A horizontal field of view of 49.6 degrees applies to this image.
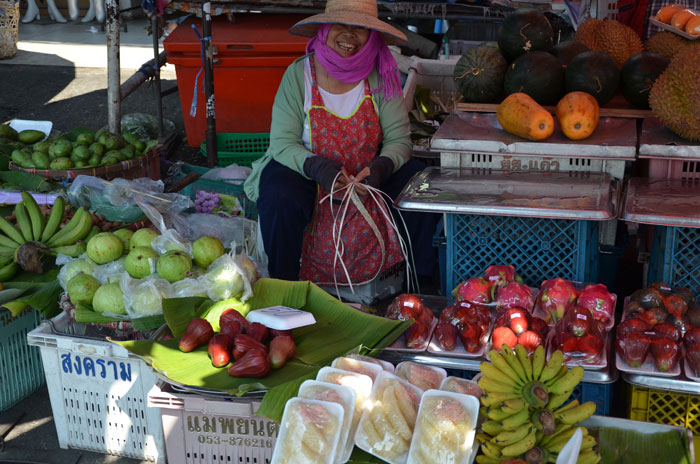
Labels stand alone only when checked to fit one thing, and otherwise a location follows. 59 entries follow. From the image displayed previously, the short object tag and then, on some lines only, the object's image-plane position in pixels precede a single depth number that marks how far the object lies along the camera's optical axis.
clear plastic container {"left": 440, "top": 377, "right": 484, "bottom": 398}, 2.16
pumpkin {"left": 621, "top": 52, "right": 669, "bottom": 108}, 3.20
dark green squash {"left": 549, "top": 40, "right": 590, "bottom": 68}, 3.46
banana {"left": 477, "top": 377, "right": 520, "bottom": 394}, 2.00
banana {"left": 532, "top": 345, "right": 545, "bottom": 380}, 2.03
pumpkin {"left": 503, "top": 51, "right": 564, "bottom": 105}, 3.26
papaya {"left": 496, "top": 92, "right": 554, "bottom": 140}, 3.05
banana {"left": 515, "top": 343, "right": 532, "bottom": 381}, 2.03
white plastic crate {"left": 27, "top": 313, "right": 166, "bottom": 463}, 2.72
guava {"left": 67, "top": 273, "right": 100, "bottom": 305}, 2.88
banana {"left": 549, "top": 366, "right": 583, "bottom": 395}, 1.98
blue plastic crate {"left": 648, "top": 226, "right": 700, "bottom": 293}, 2.80
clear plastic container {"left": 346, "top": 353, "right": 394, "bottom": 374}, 2.35
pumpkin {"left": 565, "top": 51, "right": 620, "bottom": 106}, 3.20
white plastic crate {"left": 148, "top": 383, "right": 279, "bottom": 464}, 2.45
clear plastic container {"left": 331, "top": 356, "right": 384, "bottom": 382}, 2.28
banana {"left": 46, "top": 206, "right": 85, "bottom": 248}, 3.38
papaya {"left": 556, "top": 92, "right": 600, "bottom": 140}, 3.05
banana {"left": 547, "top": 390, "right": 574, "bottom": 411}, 1.97
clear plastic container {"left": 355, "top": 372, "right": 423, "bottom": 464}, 2.04
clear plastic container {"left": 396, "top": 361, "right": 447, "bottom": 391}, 2.25
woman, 3.60
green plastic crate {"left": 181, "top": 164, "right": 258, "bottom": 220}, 4.42
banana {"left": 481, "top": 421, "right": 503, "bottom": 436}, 1.97
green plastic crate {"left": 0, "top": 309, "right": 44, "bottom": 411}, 3.12
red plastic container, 5.56
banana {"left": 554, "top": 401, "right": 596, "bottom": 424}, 1.98
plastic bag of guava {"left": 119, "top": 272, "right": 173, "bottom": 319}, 2.78
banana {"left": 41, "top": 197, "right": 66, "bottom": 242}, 3.41
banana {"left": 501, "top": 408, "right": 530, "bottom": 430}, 1.94
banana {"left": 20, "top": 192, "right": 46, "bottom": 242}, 3.39
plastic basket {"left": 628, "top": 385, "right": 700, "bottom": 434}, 2.39
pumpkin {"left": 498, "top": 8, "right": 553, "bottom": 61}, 3.43
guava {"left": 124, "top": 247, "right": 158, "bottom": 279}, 2.96
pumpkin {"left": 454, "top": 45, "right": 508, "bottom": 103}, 3.43
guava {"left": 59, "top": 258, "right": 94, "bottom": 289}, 3.06
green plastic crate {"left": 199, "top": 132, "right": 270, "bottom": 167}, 5.16
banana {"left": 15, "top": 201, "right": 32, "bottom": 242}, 3.37
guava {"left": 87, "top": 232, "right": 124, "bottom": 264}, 3.11
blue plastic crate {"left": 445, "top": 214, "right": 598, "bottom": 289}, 2.98
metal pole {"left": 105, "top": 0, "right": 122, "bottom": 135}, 4.24
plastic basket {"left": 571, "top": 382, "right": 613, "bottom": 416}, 2.45
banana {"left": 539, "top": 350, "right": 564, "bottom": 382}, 2.01
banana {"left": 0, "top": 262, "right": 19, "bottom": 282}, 3.19
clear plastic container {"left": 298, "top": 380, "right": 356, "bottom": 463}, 2.04
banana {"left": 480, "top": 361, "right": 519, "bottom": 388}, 2.02
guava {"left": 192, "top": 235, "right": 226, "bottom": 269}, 3.04
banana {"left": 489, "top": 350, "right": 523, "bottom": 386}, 2.03
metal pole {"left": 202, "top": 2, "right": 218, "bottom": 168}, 5.11
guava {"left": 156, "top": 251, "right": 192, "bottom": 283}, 2.92
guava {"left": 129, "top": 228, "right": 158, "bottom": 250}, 3.14
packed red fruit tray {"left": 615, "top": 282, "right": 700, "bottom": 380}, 2.36
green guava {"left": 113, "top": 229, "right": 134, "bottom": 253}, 3.24
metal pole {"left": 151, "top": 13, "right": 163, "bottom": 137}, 5.82
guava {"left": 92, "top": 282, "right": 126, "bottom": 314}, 2.81
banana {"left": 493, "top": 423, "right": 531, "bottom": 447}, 1.92
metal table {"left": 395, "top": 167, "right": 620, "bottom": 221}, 2.70
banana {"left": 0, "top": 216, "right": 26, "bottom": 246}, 3.36
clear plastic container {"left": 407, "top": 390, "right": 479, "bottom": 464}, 1.97
